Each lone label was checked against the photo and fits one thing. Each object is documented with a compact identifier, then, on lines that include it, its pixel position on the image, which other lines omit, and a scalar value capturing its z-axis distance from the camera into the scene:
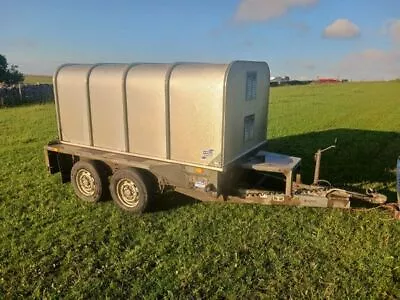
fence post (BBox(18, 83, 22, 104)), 33.09
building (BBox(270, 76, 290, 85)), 92.00
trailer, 6.45
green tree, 48.25
